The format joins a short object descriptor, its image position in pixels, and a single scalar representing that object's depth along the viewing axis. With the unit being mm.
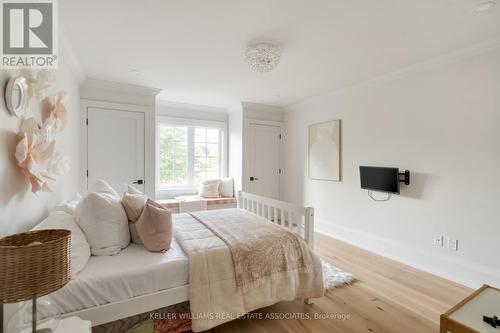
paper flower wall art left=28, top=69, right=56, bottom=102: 1518
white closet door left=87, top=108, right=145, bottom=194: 3526
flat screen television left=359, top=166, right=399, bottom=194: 2974
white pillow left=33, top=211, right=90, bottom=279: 1395
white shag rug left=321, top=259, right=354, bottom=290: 2434
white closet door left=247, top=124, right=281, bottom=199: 4738
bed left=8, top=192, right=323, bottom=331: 1363
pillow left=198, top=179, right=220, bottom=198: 4617
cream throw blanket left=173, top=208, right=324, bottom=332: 1608
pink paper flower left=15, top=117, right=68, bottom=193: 1363
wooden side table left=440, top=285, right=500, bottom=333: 1191
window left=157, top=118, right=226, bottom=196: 4609
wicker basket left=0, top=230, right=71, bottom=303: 821
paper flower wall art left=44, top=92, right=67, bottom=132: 1833
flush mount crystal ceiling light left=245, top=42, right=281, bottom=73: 2279
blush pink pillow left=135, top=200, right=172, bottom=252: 1722
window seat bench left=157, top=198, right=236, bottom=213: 4089
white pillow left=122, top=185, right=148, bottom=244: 1821
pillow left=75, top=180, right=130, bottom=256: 1603
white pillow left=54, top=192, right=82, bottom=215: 1806
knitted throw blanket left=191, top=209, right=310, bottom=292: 1739
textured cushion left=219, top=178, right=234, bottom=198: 4793
